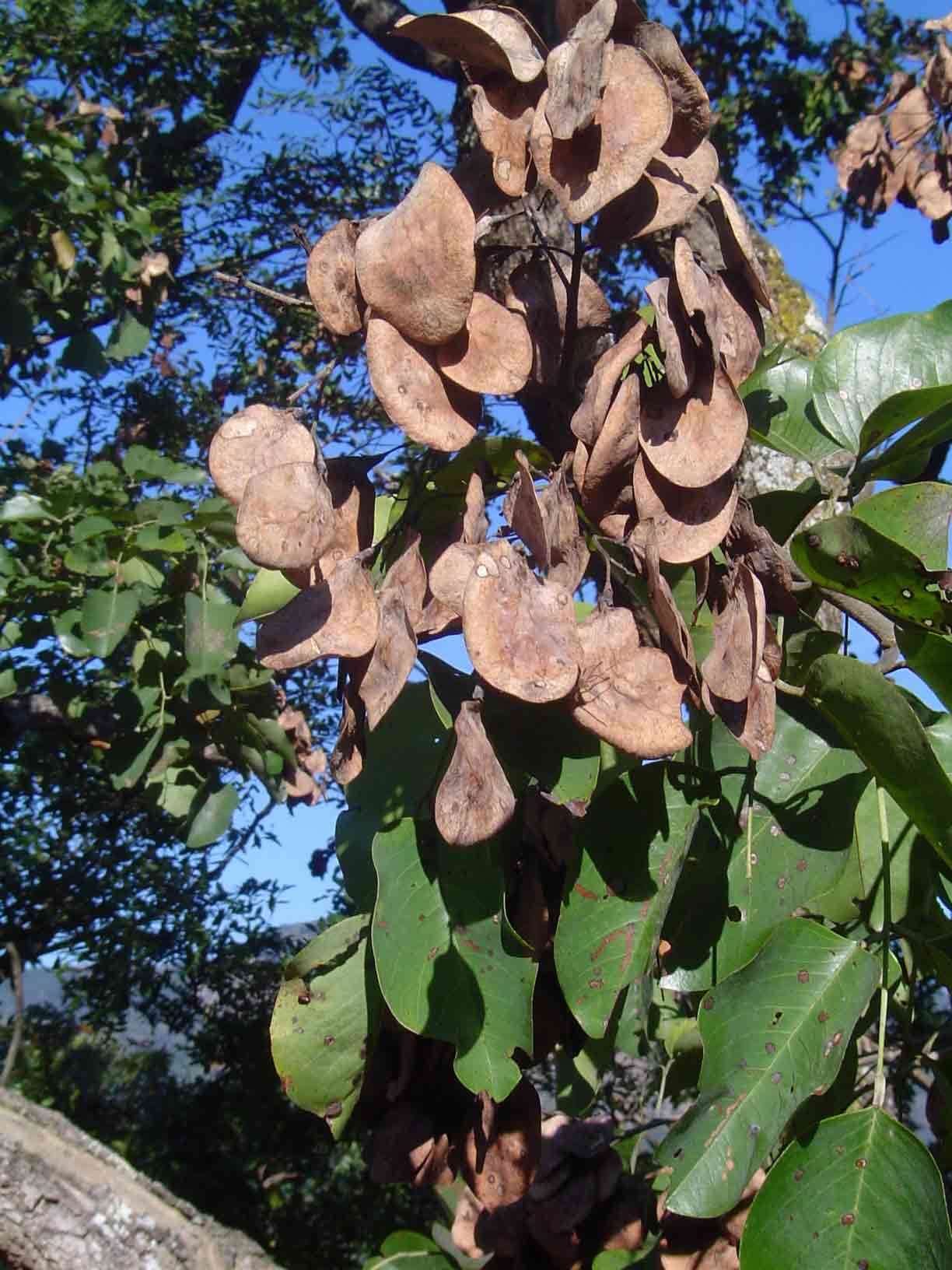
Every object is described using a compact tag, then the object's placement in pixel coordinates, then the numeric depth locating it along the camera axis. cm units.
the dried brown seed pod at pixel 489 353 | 70
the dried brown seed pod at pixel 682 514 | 69
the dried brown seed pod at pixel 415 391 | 67
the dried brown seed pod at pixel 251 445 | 68
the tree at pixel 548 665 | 66
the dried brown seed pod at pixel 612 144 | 67
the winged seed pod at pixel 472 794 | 65
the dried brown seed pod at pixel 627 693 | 64
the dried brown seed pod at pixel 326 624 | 66
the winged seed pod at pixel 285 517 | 64
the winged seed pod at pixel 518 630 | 60
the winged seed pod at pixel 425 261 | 66
